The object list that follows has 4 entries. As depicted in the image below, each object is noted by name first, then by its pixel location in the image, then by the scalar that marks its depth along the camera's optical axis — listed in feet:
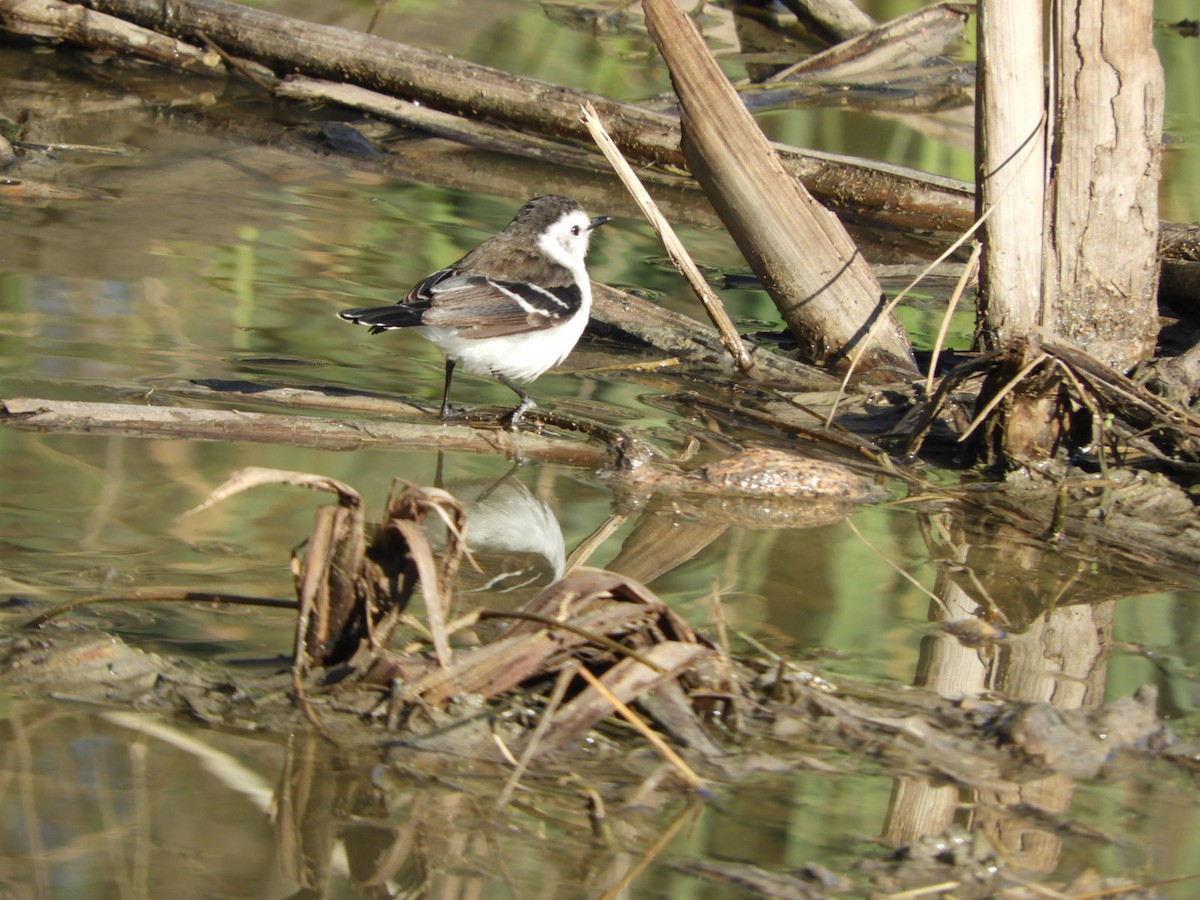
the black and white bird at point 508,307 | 32.76
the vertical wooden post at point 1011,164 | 29.84
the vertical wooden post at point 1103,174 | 30.58
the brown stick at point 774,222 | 35.12
